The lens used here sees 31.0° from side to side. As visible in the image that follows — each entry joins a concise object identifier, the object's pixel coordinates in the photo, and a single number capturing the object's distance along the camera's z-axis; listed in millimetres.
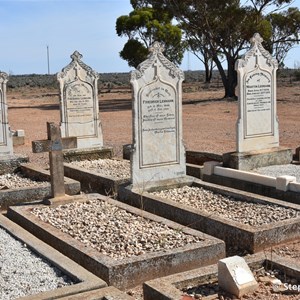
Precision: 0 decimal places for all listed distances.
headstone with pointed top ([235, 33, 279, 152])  9711
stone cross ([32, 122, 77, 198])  7316
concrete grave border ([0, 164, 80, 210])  8133
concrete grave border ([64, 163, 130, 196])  8844
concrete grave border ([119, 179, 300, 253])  6031
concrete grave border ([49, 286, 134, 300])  4133
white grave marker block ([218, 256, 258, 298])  4336
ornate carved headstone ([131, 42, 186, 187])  8180
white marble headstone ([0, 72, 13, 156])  10555
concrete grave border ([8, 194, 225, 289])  5039
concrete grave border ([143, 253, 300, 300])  4297
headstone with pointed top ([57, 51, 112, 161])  11633
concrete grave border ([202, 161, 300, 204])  7835
